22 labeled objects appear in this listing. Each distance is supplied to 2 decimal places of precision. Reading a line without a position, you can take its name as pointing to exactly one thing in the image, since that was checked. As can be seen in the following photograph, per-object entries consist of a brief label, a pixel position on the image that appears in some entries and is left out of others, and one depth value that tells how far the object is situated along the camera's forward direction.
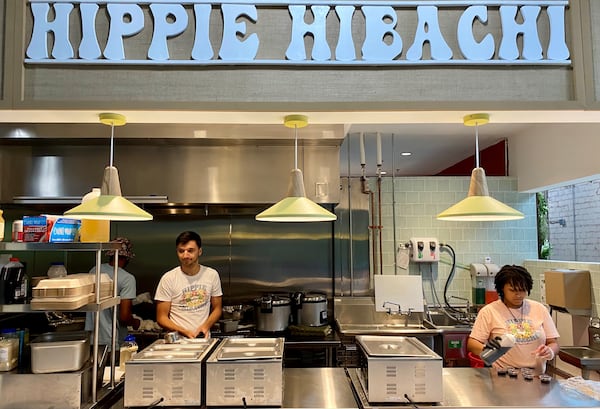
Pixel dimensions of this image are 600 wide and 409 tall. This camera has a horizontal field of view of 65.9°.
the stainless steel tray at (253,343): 2.20
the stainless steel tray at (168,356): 1.95
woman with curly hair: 2.79
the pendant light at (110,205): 1.86
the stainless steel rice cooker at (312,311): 4.05
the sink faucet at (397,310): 4.28
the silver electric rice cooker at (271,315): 3.96
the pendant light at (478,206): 1.93
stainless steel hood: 3.97
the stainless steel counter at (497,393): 1.97
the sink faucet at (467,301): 4.66
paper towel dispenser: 3.70
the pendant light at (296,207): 1.97
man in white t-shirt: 3.35
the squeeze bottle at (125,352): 2.41
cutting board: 4.26
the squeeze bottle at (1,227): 2.00
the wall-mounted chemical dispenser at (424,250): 4.64
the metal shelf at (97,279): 1.90
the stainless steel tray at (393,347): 2.02
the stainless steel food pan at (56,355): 1.91
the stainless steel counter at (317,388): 2.02
